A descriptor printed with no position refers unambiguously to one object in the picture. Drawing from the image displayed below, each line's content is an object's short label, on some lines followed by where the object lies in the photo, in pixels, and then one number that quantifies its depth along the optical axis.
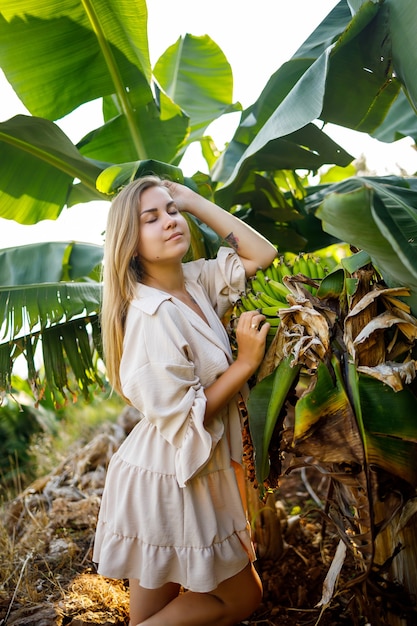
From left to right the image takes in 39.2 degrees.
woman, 2.02
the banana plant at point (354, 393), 1.73
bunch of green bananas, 2.14
